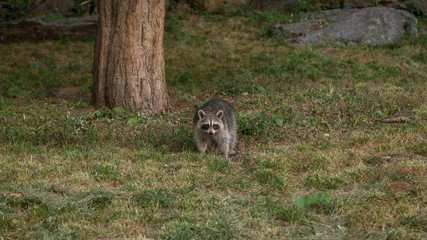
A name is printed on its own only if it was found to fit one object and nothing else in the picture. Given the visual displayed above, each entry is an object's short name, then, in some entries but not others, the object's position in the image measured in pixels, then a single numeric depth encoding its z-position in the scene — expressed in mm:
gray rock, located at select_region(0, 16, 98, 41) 13914
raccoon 6641
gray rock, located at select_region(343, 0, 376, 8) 14805
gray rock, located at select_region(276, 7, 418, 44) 12797
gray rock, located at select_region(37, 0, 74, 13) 15875
